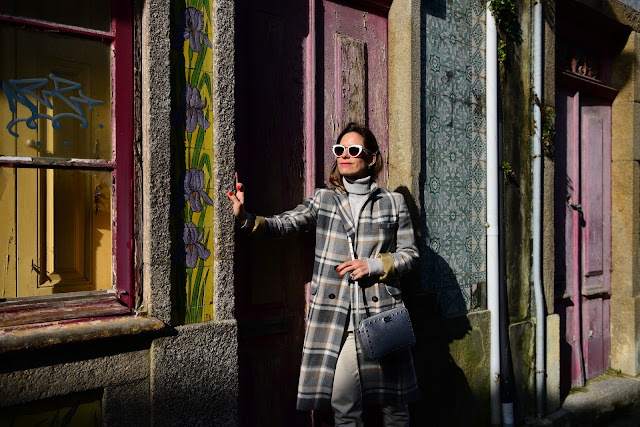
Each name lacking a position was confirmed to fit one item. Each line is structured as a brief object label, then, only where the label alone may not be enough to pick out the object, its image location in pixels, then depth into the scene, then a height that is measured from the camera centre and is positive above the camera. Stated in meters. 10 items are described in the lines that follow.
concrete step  4.89 -1.76
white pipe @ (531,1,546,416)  4.80 +0.01
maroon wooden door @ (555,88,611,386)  5.47 -0.23
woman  2.98 -0.35
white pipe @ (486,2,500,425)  4.41 +0.23
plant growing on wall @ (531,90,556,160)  4.85 +0.69
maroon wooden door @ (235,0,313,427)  3.25 +0.10
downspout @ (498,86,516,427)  4.37 -0.94
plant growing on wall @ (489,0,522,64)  4.46 +1.49
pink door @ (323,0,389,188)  3.64 +0.89
